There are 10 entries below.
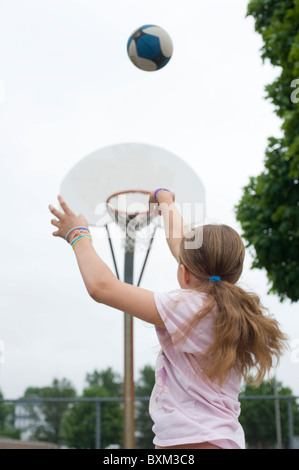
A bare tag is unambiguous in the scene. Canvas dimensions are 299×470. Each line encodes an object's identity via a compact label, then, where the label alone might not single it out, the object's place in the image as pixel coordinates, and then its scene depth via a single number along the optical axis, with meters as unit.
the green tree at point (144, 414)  22.94
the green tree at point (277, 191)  6.44
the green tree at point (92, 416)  27.77
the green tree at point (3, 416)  17.85
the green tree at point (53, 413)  24.66
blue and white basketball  3.91
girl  1.39
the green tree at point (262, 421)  30.88
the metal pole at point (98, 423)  7.20
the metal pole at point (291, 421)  7.10
